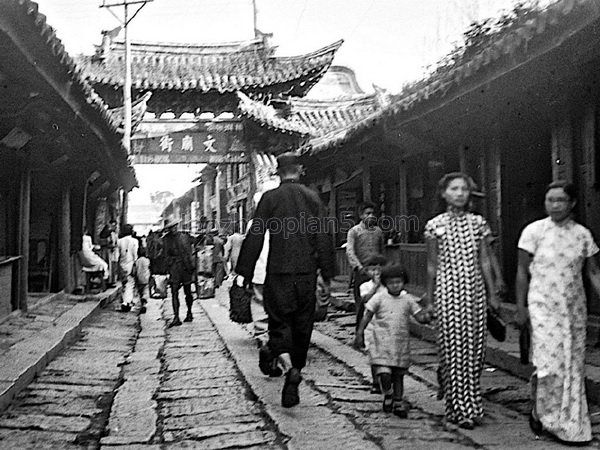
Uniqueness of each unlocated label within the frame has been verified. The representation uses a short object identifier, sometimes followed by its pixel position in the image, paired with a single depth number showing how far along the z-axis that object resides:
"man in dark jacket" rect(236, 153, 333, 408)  5.85
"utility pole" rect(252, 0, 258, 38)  31.59
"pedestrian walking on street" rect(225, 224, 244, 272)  11.77
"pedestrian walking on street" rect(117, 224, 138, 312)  13.96
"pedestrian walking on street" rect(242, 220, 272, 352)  8.56
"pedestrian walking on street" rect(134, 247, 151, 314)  13.61
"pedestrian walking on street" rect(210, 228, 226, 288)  21.25
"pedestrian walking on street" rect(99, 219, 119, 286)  19.97
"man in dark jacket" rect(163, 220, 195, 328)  11.46
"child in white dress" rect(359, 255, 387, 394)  8.25
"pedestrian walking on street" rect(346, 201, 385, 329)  8.90
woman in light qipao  4.64
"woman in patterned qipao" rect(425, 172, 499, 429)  4.97
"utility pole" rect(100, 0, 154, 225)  20.94
